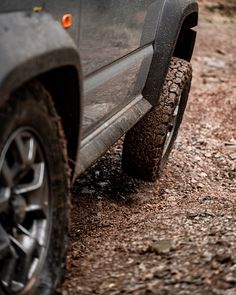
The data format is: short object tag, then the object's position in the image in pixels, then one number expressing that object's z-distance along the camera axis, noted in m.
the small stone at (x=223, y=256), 4.10
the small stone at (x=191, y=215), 5.28
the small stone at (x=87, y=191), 6.13
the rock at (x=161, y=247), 4.42
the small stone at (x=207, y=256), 4.14
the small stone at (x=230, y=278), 3.79
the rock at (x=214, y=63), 12.84
